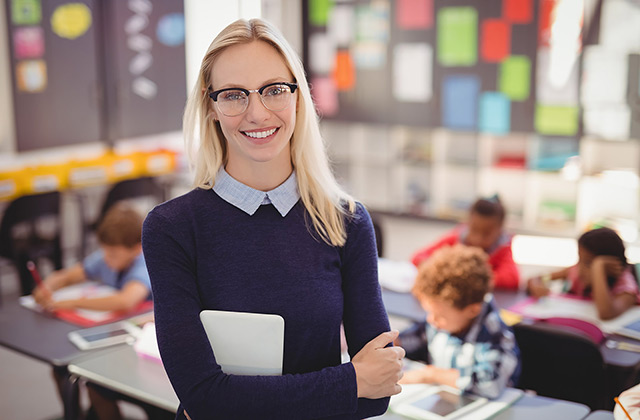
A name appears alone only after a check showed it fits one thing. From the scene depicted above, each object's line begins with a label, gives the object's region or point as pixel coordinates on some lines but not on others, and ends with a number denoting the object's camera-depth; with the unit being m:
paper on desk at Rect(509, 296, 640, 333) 3.13
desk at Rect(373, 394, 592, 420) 2.20
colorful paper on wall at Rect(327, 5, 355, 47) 7.37
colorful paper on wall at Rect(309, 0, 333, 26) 7.51
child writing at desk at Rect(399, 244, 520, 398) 2.38
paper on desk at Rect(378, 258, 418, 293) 3.57
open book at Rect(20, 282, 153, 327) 3.10
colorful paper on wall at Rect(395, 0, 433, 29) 6.84
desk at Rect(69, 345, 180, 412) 2.36
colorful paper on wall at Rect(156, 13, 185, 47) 6.53
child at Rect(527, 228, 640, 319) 3.19
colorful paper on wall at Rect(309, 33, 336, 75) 7.54
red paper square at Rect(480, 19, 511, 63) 6.45
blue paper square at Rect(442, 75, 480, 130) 6.73
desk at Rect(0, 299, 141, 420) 2.62
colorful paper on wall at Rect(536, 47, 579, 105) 6.20
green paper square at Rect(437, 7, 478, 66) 6.62
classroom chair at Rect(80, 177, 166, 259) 5.42
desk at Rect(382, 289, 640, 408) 2.70
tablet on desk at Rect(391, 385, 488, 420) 2.21
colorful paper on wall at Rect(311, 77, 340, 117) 7.59
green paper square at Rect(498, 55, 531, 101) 6.39
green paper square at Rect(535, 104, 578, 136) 6.23
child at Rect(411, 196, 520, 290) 3.70
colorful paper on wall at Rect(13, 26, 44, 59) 5.61
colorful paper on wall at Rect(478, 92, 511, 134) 6.57
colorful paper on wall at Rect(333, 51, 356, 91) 7.43
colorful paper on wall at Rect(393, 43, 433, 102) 6.95
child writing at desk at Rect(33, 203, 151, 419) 3.17
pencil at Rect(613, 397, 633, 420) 1.85
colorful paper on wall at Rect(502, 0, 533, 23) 6.28
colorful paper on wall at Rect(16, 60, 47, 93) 5.66
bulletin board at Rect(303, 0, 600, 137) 6.28
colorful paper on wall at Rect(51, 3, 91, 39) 5.84
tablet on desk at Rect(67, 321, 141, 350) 2.83
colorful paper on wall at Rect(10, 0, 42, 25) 5.56
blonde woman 1.42
